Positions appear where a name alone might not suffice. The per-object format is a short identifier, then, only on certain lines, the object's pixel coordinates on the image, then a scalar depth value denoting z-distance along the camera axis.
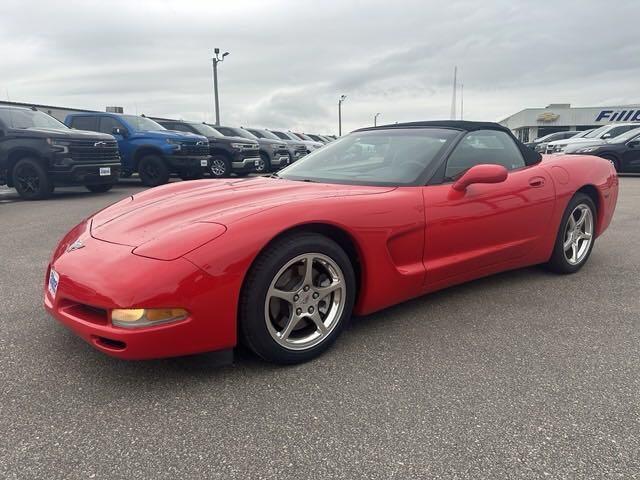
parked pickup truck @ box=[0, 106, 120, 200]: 8.35
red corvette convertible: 2.03
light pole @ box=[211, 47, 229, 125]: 19.53
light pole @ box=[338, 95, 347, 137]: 42.19
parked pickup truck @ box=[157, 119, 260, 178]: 12.05
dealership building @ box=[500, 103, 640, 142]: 44.00
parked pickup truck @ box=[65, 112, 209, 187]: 10.52
